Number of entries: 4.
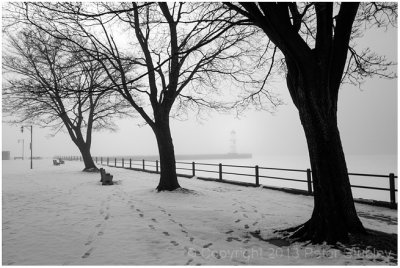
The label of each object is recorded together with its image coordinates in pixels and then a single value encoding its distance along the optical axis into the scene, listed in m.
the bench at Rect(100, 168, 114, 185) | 15.03
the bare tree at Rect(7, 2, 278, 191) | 11.52
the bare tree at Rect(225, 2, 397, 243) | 5.38
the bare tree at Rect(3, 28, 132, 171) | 20.66
